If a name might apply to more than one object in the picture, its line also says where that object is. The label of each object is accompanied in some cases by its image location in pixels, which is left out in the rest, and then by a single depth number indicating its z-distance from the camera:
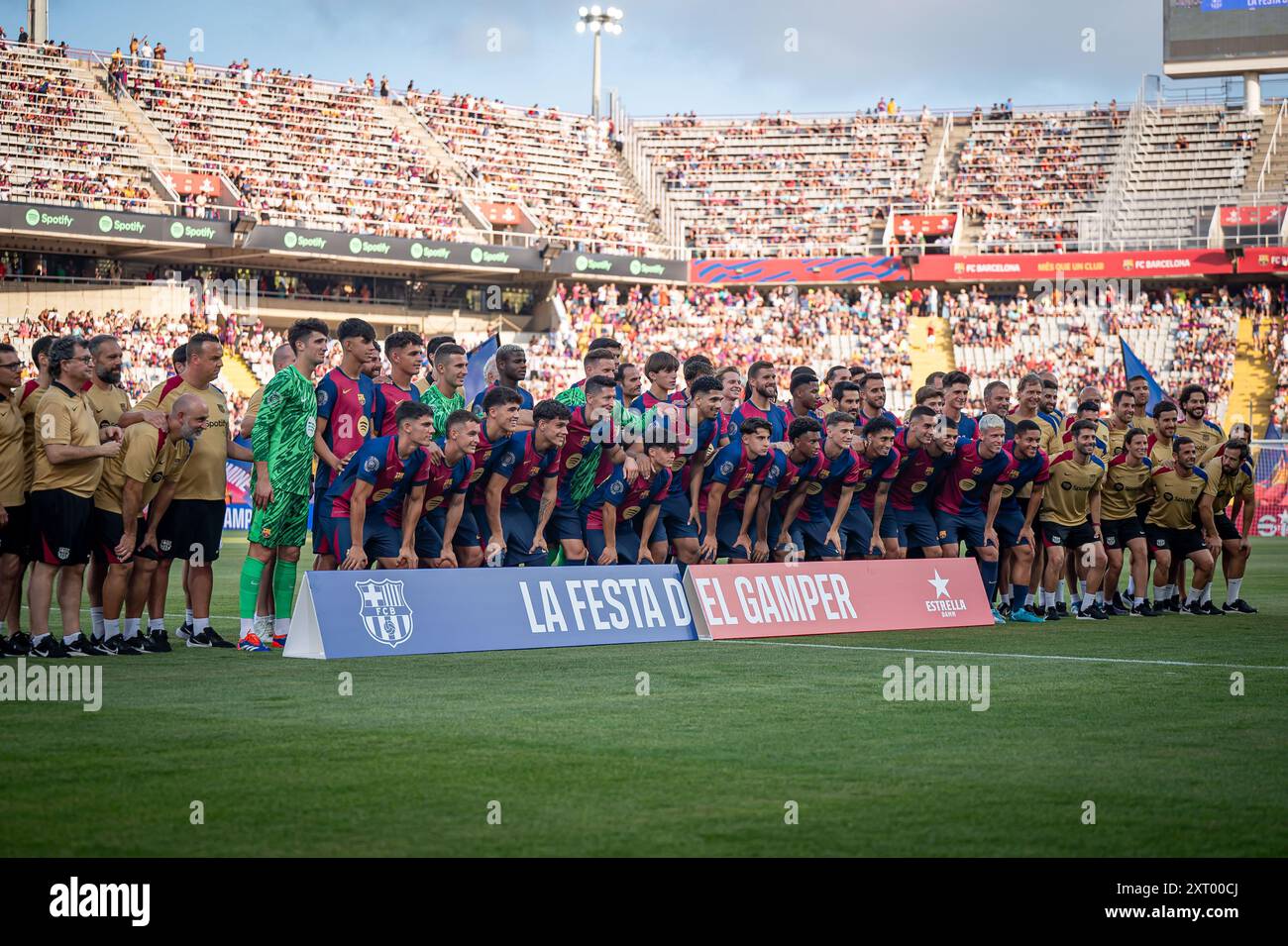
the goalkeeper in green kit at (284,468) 11.23
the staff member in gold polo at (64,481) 9.98
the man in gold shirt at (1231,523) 16.08
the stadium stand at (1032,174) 50.53
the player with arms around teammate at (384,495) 10.77
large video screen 48.59
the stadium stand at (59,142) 39.53
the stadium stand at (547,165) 51.47
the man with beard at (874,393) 14.42
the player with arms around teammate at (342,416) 11.45
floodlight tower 59.88
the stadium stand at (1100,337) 44.81
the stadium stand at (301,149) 44.66
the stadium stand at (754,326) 47.16
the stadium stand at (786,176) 53.03
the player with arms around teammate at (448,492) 11.04
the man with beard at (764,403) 14.06
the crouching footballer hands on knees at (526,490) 11.83
